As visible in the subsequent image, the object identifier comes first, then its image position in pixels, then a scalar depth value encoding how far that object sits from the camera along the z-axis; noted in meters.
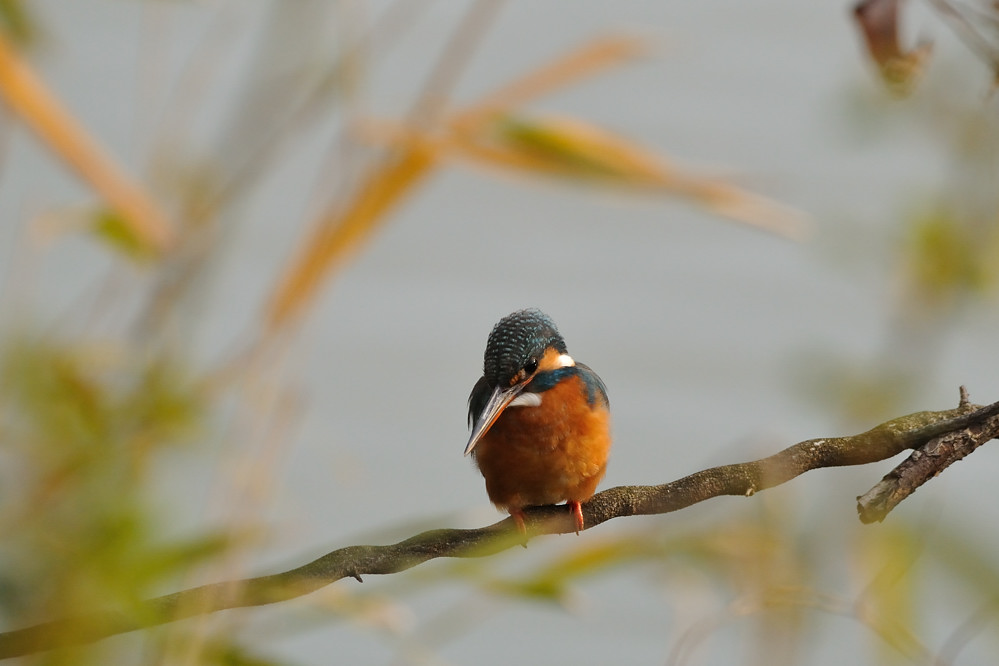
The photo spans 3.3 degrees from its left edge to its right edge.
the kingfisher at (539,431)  7.58
